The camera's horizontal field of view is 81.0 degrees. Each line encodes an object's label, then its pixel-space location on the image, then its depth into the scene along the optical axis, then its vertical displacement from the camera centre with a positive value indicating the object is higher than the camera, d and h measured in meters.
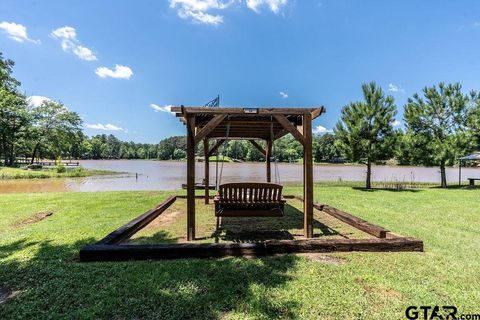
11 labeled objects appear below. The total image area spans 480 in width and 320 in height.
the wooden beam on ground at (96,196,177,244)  4.81 -1.34
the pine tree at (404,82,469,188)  18.44 +2.96
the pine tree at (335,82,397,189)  16.27 +1.97
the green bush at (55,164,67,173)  32.75 -0.96
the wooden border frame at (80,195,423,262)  4.14 -1.35
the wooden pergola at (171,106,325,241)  5.28 +0.53
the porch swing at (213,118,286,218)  5.52 -0.79
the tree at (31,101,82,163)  39.81 +5.21
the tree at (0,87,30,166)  32.03 +5.31
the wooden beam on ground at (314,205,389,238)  5.20 -1.34
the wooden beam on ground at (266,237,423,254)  4.47 -1.35
